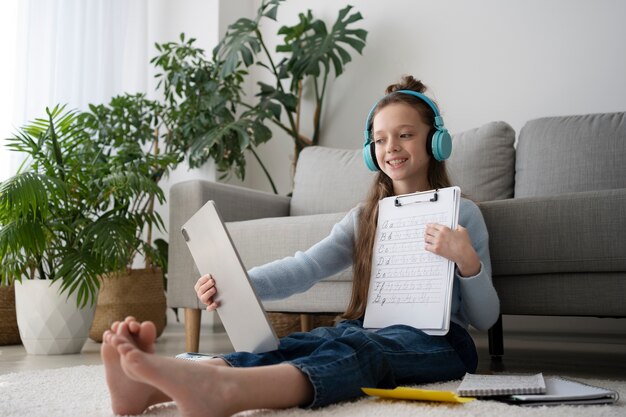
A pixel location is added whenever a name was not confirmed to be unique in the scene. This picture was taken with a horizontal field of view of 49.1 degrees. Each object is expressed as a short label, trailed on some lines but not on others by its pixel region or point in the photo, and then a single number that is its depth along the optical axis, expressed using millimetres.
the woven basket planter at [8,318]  2885
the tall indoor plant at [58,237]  2295
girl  896
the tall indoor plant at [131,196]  2650
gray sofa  1616
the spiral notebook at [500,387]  1101
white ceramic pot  2410
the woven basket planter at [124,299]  2904
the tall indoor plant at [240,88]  3178
